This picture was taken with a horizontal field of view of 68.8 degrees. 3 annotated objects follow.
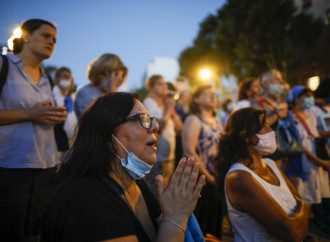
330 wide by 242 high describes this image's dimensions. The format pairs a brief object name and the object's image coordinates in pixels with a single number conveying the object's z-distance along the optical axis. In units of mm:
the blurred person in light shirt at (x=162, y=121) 3929
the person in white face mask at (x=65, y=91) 4362
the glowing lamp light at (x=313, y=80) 16447
